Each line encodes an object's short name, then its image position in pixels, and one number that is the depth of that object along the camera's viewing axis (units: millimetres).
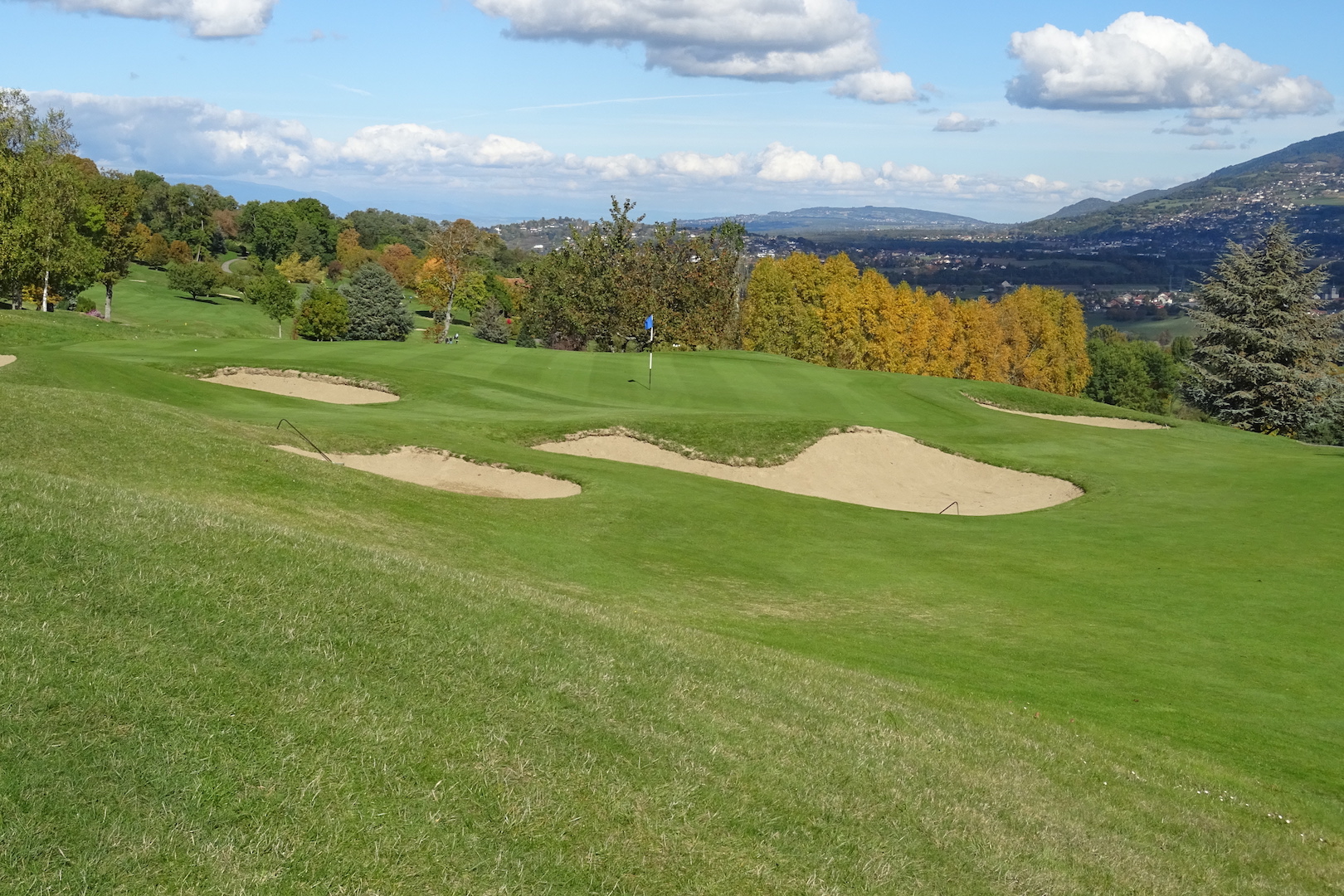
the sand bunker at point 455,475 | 23641
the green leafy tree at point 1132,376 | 119812
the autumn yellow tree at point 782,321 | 90812
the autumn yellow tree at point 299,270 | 129750
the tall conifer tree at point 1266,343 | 65625
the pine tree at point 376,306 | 99438
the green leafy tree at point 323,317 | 96750
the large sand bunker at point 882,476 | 29891
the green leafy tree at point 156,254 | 130375
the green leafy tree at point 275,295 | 97625
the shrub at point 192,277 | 112188
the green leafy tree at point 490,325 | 118812
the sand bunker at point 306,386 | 33969
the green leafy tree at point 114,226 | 86812
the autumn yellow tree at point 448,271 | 106000
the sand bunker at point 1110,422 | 44688
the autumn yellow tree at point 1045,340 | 102938
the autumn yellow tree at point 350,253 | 150875
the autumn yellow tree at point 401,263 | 148375
